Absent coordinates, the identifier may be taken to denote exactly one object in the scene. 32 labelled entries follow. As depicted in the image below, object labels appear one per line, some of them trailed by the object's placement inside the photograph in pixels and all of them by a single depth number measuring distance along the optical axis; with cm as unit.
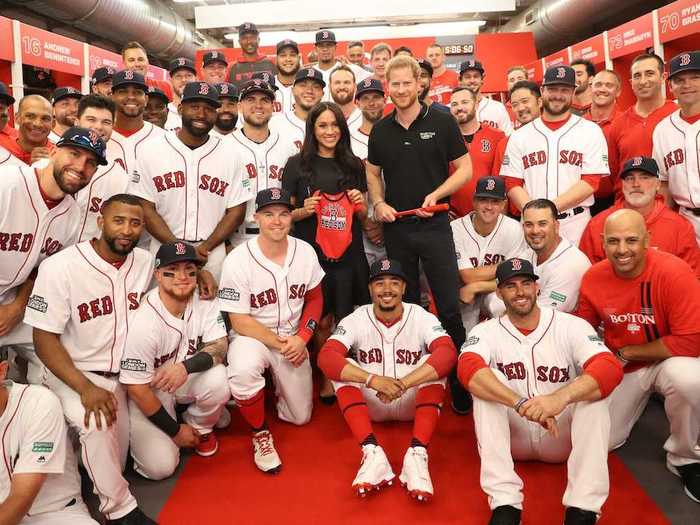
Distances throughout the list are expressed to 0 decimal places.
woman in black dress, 423
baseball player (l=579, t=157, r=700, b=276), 398
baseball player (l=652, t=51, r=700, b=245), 427
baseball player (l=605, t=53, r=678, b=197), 472
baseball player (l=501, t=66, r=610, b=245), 447
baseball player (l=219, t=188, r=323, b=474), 386
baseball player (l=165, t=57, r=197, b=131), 596
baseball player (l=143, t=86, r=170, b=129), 546
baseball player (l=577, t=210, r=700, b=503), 323
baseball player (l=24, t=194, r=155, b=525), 306
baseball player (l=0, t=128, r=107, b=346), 336
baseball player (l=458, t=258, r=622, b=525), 285
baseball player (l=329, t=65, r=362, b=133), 498
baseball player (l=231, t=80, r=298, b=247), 463
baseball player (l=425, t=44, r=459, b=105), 721
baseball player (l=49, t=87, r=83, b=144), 505
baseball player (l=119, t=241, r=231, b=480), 347
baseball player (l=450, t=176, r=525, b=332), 458
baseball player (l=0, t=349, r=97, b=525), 256
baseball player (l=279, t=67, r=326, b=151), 498
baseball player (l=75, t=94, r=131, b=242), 398
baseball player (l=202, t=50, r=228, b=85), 623
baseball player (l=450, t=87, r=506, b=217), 514
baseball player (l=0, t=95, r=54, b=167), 440
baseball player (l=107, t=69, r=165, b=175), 438
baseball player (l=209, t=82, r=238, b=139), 504
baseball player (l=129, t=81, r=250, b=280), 417
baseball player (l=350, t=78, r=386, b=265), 473
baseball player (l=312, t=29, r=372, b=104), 605
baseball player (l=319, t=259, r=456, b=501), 327
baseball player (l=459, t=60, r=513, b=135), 627
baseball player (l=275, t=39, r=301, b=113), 600
